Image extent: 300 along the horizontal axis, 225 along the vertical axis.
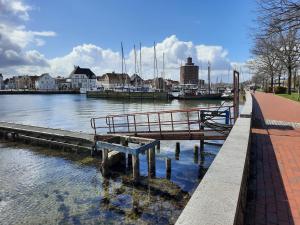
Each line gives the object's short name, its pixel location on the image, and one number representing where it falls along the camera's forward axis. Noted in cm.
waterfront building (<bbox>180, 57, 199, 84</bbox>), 12682
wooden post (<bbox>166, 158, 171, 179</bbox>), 993
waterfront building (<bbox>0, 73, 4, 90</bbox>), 13245
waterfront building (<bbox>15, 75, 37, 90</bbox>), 12480
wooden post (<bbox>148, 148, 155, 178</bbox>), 976
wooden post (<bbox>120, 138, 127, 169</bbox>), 1119
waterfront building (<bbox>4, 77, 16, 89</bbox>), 13603
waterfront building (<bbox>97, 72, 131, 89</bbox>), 10217
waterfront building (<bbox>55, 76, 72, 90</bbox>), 11771
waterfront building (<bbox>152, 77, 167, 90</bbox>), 8283
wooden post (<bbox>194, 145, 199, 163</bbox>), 1198
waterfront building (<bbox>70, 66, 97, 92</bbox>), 11463
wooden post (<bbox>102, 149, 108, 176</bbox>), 1000
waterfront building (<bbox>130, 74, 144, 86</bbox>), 10447
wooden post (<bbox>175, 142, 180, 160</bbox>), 1259
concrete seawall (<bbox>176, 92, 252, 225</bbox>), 236
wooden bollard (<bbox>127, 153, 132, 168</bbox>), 1106
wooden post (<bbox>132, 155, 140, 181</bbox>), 908
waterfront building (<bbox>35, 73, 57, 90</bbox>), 11866
